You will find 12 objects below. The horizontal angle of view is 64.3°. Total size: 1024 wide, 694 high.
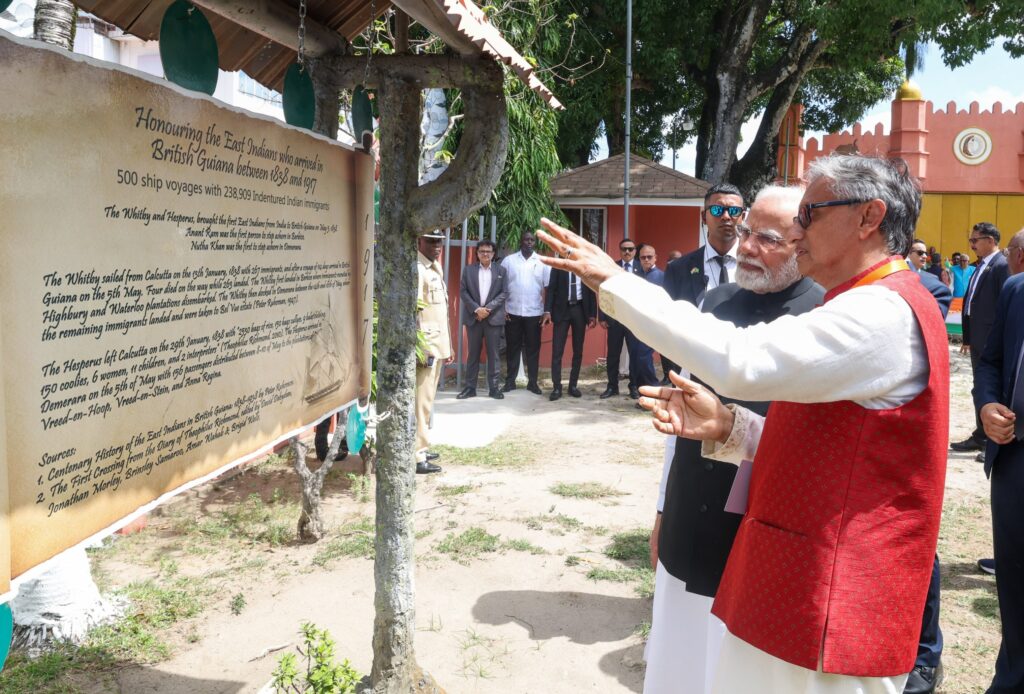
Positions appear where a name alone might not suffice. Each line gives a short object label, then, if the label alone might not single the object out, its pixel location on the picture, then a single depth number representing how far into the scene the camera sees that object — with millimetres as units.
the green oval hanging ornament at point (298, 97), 2533
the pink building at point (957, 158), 25531
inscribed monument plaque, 1432
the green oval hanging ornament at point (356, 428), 2904
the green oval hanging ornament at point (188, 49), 1876
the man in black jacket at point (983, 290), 7559
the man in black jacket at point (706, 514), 2609
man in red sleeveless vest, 1648
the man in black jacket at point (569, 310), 10922
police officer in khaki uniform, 6891
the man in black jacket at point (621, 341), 10344
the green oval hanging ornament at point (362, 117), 2785
